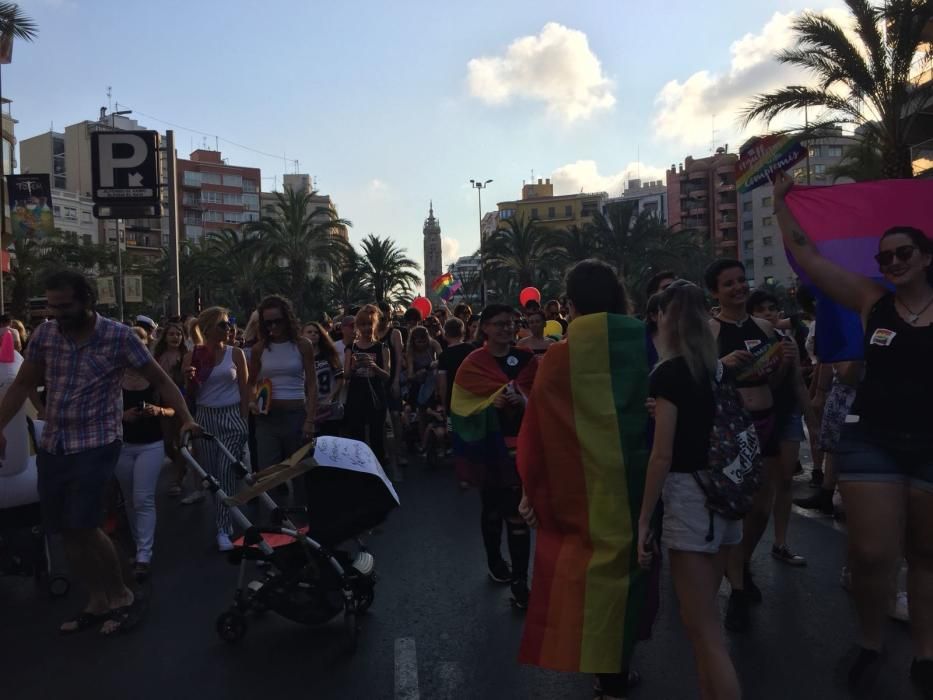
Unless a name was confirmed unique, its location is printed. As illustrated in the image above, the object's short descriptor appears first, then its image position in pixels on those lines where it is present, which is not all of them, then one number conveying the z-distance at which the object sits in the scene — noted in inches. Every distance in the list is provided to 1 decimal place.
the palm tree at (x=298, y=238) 1417.3
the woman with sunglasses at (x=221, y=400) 259.6
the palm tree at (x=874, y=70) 605.3
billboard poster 1414.9
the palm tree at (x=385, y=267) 1620.3
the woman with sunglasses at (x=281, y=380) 263.3
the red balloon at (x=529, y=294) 769.7
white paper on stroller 177.8
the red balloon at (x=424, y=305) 741.3
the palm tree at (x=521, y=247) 1578.5
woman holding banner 137.6
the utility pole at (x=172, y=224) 697.0
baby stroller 177.0
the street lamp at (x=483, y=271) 1699.1
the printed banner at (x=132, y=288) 892.6
